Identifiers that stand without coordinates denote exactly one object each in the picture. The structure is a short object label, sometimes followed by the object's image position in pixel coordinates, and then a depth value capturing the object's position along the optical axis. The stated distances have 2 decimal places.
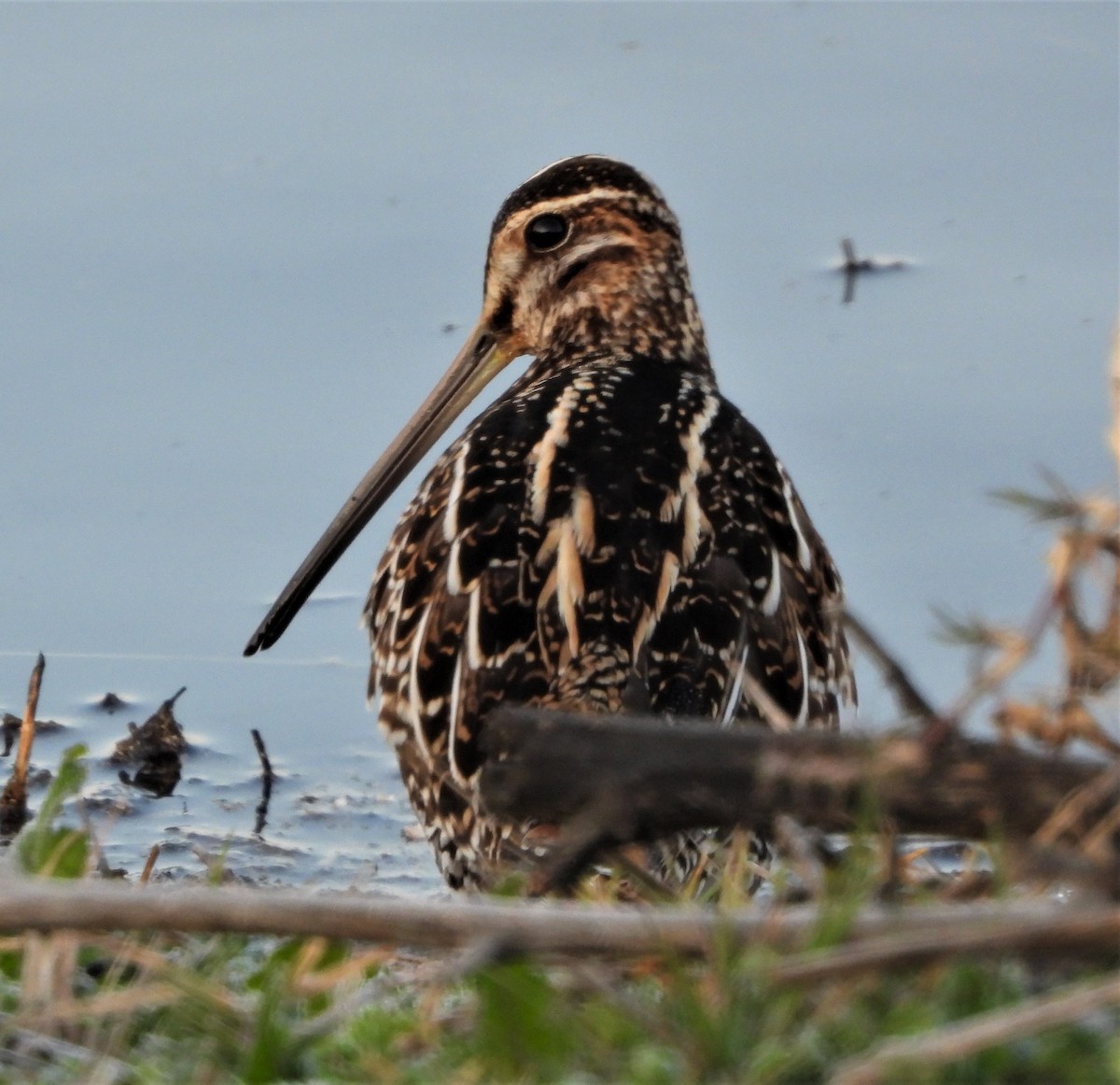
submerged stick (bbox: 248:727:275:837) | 11.84
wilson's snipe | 8.37
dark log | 4.88
